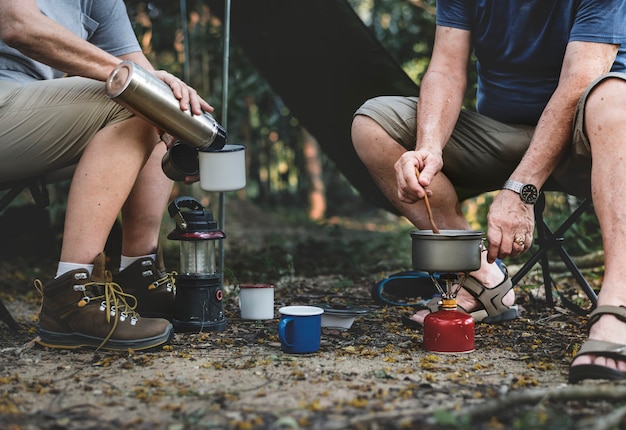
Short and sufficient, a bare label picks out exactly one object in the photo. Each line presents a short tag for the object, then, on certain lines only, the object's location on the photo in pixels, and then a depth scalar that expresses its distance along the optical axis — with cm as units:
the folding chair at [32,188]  221
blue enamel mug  192
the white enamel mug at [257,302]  240
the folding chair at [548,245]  233
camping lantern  220
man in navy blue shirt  185
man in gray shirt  197
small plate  220
